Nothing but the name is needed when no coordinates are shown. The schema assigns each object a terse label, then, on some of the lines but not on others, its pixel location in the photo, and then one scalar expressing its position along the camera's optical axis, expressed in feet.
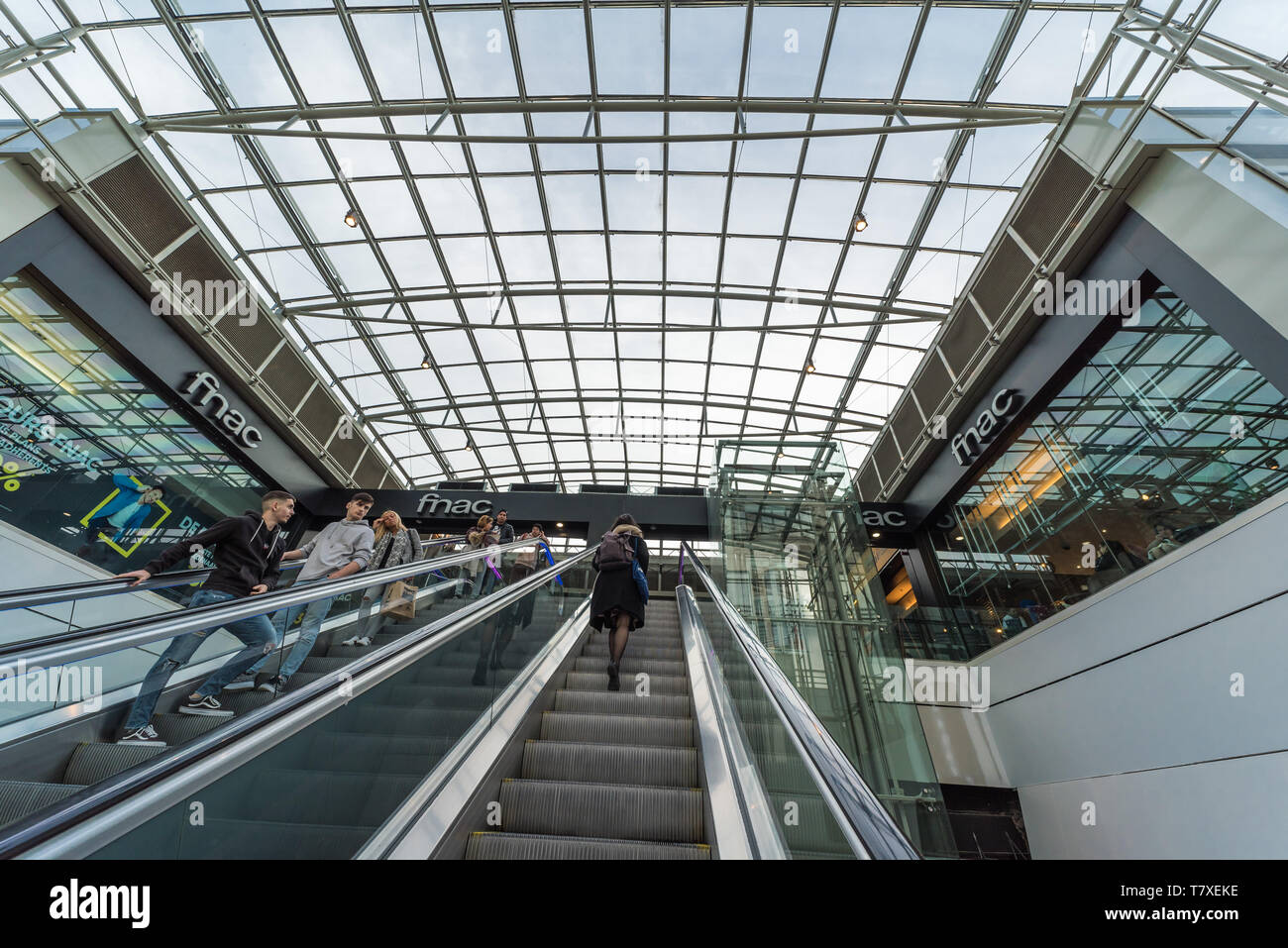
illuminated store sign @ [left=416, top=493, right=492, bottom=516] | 49.34
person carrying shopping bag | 19.66
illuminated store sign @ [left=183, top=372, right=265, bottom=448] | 36.19
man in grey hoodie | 15.25
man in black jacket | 8.29
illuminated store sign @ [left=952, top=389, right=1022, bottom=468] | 31.37
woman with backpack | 18.39
